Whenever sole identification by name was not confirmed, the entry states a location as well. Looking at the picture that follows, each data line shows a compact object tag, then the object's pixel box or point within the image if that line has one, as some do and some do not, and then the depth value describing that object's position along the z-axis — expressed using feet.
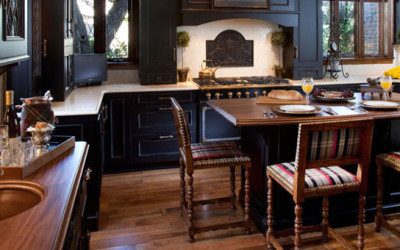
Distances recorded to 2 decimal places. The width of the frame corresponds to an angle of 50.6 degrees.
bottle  6.58
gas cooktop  15.57
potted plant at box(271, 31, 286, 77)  17.52
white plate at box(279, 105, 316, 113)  8.89
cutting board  10.29
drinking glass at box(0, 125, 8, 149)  5.88
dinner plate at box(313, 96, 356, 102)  10.33
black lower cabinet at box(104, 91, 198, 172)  14.40
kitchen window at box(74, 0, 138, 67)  15.97
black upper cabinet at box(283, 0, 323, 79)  16.92
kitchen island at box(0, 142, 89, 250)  3.40
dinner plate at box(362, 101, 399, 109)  9.20
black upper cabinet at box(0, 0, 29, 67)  5.75
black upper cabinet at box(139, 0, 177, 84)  15.33
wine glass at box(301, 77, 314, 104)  10.23
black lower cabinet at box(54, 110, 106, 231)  9.80
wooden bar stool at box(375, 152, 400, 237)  8.82
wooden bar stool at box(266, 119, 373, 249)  7.32
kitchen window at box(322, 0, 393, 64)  18.51
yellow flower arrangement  17.27
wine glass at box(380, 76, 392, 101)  10.25
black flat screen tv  14.56
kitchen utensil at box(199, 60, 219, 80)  16.39
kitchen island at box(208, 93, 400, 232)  8.91
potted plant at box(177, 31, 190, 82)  16.41
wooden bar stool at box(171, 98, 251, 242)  9.04
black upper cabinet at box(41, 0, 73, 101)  11.42
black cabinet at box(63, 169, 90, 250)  4.51
